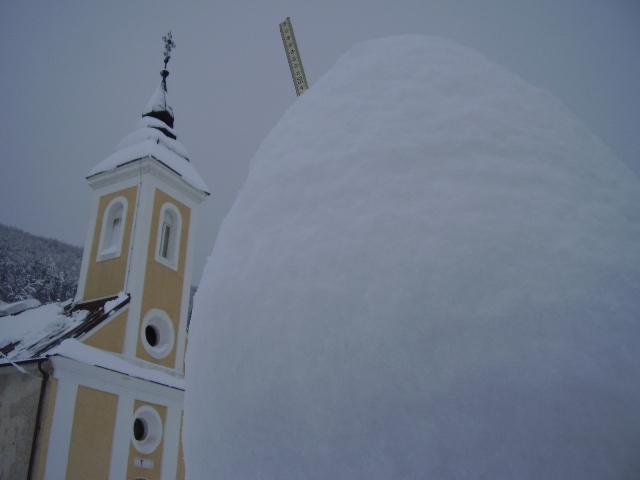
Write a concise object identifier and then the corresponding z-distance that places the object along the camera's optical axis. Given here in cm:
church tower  1352
